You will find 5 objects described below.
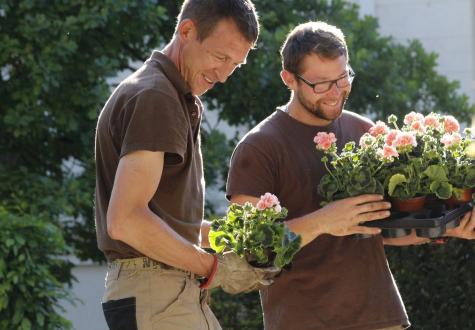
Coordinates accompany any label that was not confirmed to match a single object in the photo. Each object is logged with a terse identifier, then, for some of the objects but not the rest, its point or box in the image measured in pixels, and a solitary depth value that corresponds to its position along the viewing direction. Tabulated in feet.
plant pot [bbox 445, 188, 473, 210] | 24.71
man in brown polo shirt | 19.01
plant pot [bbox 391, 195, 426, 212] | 24.06
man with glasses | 24.08
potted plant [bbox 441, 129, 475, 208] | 24.57
